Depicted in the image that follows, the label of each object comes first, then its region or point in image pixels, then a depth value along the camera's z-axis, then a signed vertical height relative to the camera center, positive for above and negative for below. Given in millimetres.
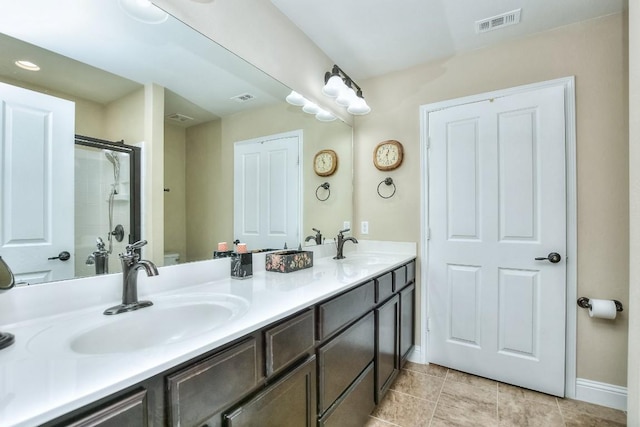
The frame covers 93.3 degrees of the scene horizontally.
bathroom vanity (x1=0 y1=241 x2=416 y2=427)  588 -359
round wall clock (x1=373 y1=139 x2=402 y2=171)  2498 +490
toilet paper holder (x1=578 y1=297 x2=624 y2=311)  1815 -551
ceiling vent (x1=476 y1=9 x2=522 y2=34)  1885 +1235
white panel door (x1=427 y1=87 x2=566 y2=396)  1981 -178
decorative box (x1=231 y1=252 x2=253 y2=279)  1520 -268
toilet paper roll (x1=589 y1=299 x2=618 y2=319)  1772 -565
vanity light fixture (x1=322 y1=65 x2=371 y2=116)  2137 +893
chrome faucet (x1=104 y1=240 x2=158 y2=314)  1033 -233
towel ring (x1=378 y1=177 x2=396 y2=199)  2541 +261
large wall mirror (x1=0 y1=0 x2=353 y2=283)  941 +447
